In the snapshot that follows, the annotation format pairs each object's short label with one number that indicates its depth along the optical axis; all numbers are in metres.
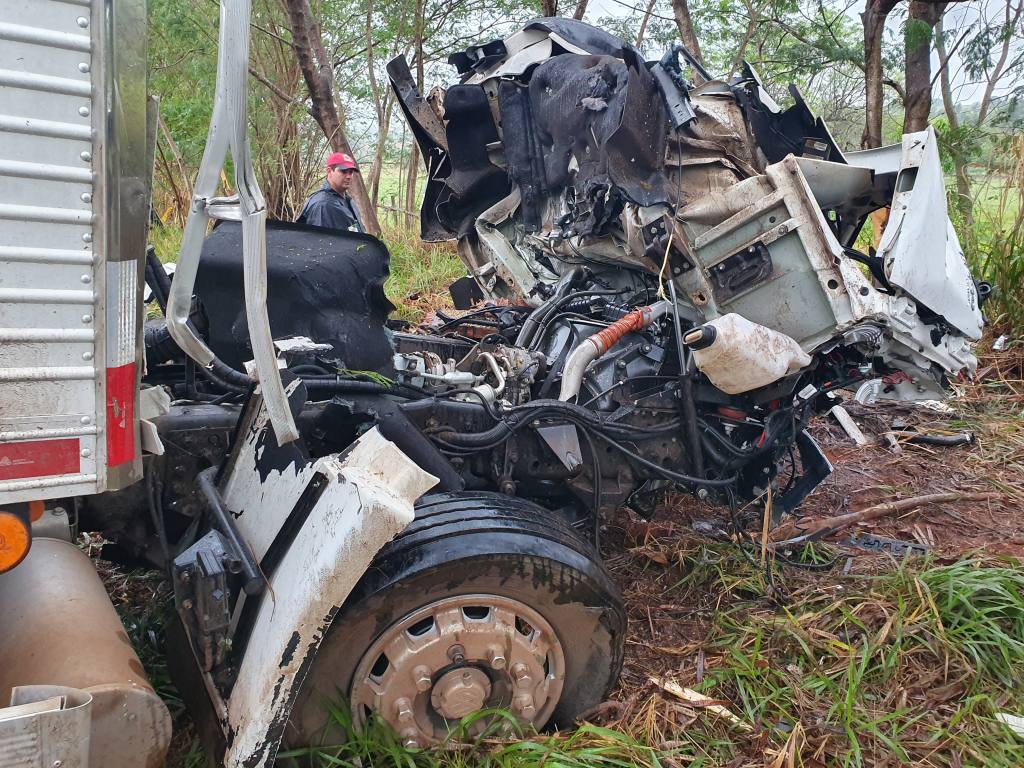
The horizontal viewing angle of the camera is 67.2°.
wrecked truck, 1.58
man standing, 5.91
